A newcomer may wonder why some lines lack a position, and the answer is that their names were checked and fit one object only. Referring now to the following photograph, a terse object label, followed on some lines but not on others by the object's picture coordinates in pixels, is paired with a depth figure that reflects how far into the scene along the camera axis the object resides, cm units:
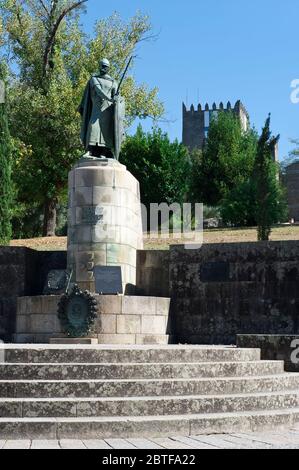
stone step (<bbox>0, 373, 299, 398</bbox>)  797
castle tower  8844
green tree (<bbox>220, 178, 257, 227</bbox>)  3528
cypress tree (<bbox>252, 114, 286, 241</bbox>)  2283
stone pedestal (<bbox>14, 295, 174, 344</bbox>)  1359
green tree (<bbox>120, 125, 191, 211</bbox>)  4053
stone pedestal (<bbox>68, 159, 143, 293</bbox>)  1528
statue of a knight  1650
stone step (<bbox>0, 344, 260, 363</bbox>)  868
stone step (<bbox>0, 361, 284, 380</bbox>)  830
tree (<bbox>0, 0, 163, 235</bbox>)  3256
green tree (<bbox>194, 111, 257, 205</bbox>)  4622
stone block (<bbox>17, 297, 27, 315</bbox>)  1456
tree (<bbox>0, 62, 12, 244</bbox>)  2550
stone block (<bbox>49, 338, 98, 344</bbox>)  1256
